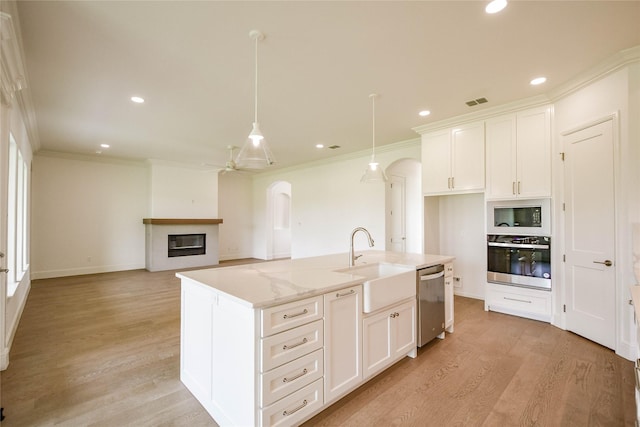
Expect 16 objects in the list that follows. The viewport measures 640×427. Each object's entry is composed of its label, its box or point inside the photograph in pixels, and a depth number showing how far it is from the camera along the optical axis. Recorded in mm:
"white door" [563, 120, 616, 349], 2881
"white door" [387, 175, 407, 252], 5840
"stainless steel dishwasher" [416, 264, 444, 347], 2816
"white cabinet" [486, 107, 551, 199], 3559
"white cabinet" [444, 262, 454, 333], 3211
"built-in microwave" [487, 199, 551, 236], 3586
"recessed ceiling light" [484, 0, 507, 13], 1972
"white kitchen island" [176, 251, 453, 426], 1621
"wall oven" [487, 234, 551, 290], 3582
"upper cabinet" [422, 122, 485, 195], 4102
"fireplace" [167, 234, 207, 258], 7504
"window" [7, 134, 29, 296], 3439
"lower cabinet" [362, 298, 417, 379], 2248
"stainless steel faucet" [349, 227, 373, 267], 2779
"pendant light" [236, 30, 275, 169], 2279
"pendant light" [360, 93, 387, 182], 3348
